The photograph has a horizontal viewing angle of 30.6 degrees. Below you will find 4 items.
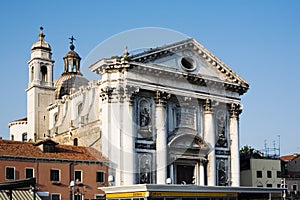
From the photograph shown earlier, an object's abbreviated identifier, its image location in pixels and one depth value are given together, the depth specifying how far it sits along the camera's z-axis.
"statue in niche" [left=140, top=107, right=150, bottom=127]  42.44
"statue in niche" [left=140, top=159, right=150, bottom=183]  41.41
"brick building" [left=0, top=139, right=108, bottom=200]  36.50
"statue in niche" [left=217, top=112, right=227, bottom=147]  47.34
